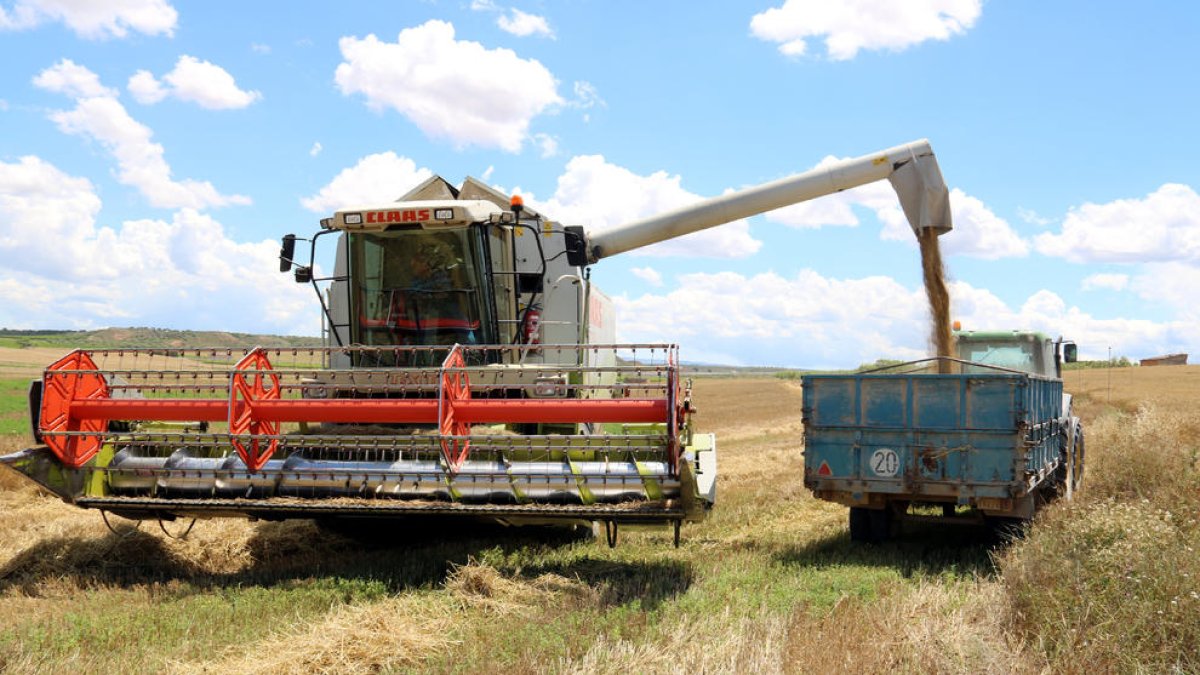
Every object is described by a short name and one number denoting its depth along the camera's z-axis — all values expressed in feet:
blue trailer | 22.13
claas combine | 20.30
